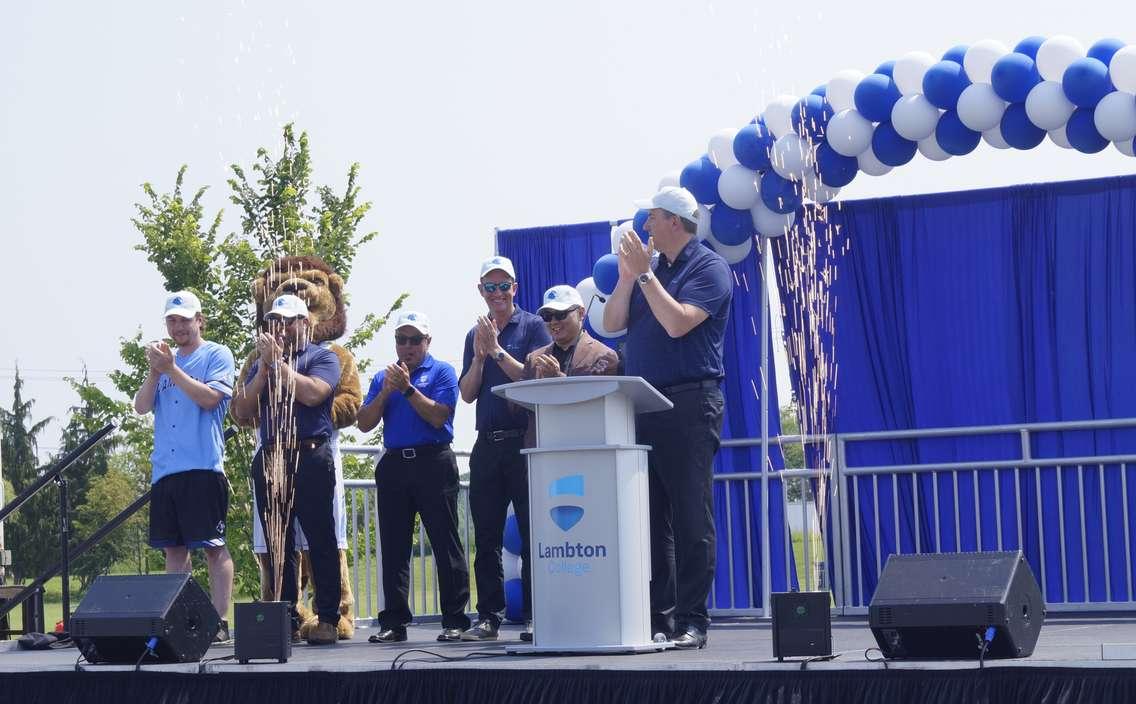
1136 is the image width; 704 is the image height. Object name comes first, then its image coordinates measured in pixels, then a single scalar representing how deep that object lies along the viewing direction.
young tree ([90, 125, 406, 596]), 17.78
